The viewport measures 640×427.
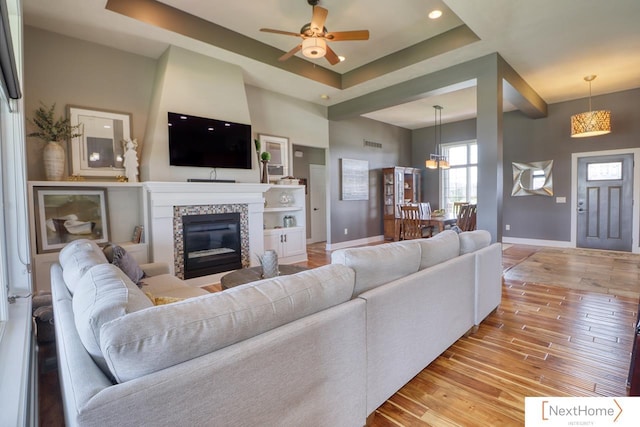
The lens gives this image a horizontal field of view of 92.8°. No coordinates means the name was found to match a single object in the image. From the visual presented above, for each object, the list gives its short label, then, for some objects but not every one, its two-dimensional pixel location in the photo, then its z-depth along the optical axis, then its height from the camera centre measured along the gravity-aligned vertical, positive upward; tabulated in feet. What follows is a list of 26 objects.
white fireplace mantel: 11.91 +0.02
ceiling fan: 9.70 +5.43
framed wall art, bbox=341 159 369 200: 22.08 +1.47
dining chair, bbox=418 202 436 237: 21.59 -1.90
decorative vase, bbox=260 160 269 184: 16.11 +1.46
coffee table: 8.32 -2.20
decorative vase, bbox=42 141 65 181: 10.33 +1.52
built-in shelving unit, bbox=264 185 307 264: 16.92 -1.27
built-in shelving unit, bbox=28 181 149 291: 10.20 -0.56
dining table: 19.72 -1.53
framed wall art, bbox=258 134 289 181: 17.04 +2.74
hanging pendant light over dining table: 21.25 +5.03
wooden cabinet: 24.28 +0.17
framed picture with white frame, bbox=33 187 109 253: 10.67 -0.43
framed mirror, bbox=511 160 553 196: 21.25 +1.23
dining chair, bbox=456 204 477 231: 19.11 -1.26
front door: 18.57 -0.48
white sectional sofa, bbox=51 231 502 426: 2.66 -1.56
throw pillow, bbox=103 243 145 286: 7.70 -1.46
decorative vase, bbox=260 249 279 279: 8.73 -1.85
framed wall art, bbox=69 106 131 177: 11.38 +2.39
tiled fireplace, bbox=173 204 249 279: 12.71 -1.68
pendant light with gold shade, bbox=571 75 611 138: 15.57 +3.72
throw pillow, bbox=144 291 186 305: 4.97 -1.63
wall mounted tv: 12.42 +2.58
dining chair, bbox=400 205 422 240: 20.77 -1.65
